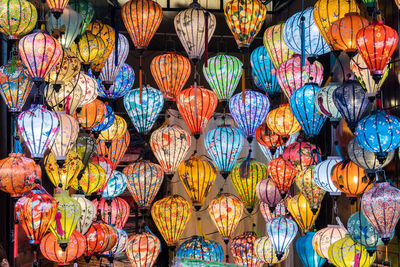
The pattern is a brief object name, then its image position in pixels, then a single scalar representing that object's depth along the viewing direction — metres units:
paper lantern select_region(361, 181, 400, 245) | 3.91
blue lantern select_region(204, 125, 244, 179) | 5.48
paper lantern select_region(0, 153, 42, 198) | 4.83
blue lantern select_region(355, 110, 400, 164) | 3.88
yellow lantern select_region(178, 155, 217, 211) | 5.58
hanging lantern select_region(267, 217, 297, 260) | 5.54
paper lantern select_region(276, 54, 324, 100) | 5.09
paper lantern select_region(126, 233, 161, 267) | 5.57
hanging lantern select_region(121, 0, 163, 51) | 5.22
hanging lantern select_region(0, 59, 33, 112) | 4.82
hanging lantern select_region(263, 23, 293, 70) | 5.27
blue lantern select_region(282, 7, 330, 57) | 4.80
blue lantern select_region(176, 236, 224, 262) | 5.62
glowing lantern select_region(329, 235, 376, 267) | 4.45
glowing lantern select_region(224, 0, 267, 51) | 5.19
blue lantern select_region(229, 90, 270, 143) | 5.55
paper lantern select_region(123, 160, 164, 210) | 5.54
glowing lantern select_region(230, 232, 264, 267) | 5.95
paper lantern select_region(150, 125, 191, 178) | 5.41
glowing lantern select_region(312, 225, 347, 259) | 4.75
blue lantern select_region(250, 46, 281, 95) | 5.60
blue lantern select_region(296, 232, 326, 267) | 5.13
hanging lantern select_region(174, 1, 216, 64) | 5.24
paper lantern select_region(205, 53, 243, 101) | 5.55
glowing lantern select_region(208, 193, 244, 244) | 5.68
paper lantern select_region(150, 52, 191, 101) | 5.50
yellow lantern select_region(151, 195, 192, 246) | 5.55
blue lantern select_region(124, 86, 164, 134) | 5.56
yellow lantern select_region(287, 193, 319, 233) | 5.34
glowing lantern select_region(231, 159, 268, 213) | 5.79
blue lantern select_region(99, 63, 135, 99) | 5.82
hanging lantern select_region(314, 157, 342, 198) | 4.71
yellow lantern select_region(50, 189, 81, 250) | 4.68
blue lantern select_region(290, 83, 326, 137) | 4.76
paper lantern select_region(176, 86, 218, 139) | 5.39
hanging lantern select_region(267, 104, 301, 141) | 5.28
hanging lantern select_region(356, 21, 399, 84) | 3.93
